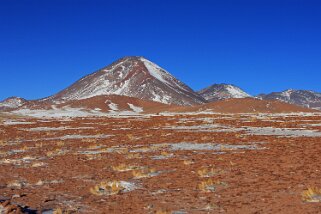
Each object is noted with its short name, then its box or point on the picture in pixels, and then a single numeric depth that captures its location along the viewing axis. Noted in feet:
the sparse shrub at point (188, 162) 69.02
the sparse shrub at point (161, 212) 38.58
